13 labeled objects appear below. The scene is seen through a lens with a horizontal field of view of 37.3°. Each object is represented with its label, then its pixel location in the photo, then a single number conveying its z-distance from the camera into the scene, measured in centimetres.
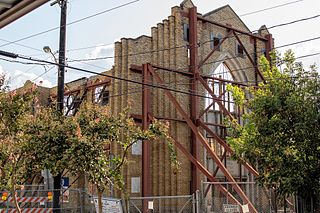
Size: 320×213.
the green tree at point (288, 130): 1224
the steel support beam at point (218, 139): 2357
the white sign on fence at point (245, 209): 1638
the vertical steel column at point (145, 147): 2253
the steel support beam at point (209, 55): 2652
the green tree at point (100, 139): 1367
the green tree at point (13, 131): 1457
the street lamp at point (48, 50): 1780
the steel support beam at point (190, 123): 2231
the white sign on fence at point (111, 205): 1697
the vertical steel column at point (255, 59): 3110
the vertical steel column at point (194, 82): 2439
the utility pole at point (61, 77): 1642
